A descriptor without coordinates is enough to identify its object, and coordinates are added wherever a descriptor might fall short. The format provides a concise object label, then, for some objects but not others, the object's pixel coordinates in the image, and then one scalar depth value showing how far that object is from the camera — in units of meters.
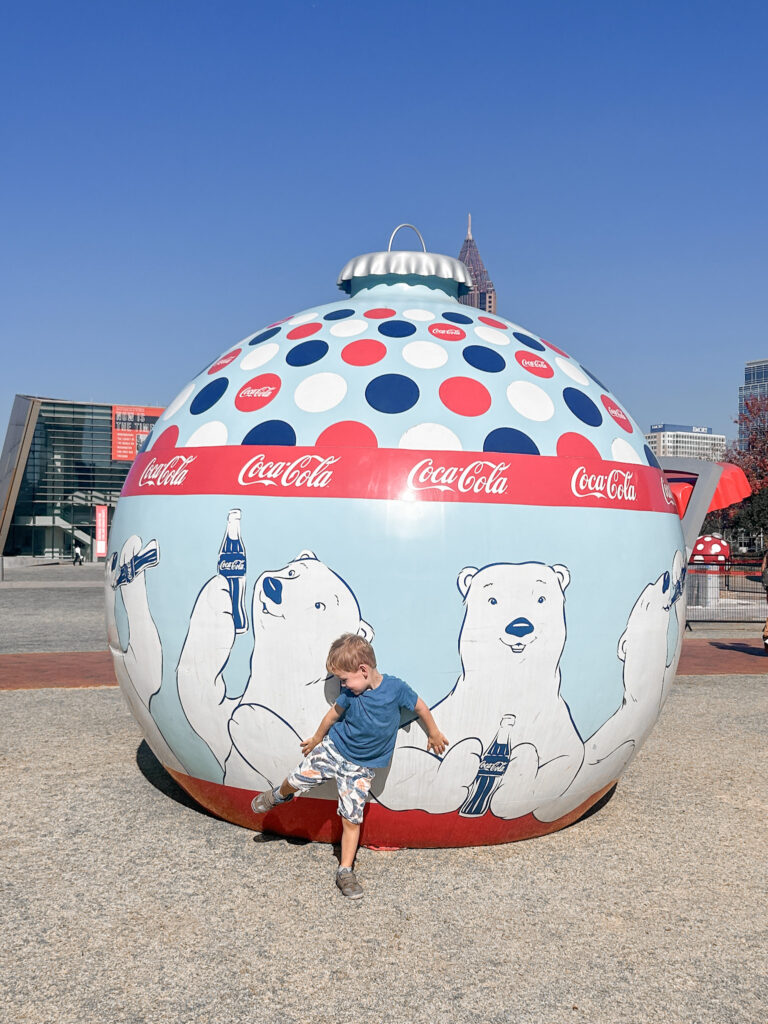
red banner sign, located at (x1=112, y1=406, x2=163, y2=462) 55.62
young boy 4.54
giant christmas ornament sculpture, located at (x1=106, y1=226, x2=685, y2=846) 4.71
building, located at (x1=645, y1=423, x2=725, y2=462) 57.16
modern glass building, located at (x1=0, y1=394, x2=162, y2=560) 52.41
